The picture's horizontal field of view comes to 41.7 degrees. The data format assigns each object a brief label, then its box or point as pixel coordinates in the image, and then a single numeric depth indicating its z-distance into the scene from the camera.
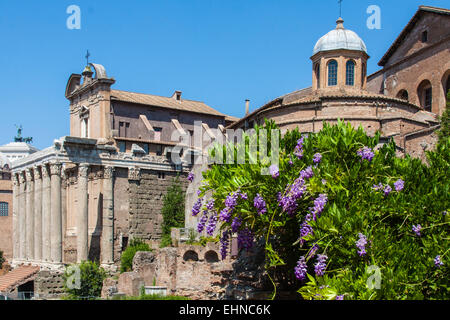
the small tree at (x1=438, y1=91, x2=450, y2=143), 26.98
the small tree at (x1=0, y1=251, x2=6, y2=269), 51.20
